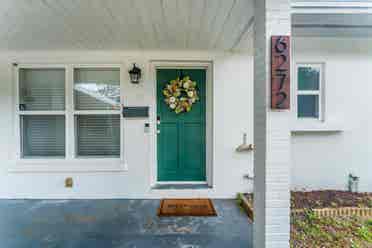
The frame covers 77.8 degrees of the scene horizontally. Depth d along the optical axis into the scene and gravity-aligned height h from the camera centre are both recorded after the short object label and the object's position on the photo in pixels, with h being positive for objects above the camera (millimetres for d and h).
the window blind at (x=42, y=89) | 3854 +542
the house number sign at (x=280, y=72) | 1864 +403
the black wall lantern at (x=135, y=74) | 3621 +747
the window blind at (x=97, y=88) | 3830 +556
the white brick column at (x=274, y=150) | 1873 -234
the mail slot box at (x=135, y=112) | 3705 +152
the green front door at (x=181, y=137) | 3895 -264
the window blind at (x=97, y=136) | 3859 -244
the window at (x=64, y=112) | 3830 +155
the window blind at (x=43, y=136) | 3871 -246
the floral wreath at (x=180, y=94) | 3836 +458
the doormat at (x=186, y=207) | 3148 -1242
